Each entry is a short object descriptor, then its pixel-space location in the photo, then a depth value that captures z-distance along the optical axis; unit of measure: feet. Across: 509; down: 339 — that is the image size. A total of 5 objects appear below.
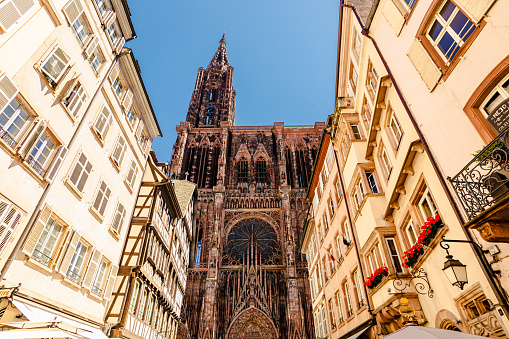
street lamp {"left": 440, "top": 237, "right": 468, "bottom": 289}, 18.56
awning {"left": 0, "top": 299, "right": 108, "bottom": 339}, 22.13
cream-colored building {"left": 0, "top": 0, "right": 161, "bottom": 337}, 23.65
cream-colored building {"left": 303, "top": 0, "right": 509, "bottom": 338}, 18.35
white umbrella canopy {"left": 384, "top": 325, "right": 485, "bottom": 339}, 14.52
